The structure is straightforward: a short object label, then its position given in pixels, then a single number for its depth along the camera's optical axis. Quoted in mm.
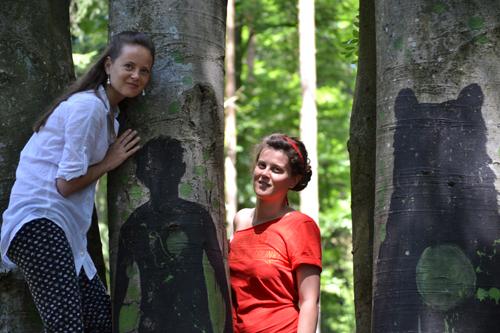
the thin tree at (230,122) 16828
